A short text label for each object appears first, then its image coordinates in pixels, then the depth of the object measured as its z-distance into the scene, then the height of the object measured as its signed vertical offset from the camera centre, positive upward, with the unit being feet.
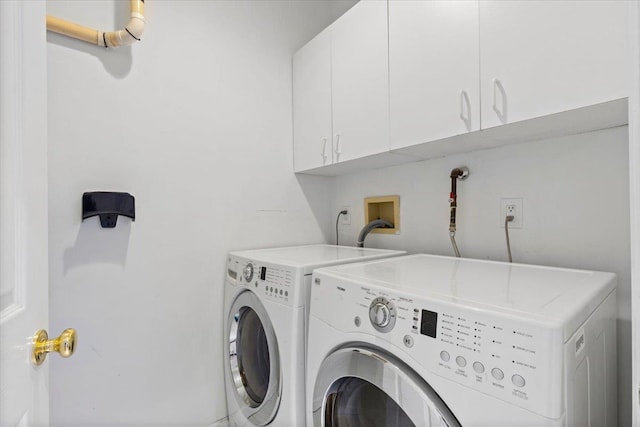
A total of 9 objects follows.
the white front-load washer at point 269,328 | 3.45 -1.41
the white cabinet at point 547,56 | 2.50 +1.34
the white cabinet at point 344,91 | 4.28 +1.86
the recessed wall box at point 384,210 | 5.38 +0.06
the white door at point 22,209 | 1.73 +0.04
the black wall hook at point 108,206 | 3.98 +0.12
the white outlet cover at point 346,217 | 6.23 -0.07
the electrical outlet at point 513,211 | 3.96 +0.02
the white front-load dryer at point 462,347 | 1.79 -0.90
